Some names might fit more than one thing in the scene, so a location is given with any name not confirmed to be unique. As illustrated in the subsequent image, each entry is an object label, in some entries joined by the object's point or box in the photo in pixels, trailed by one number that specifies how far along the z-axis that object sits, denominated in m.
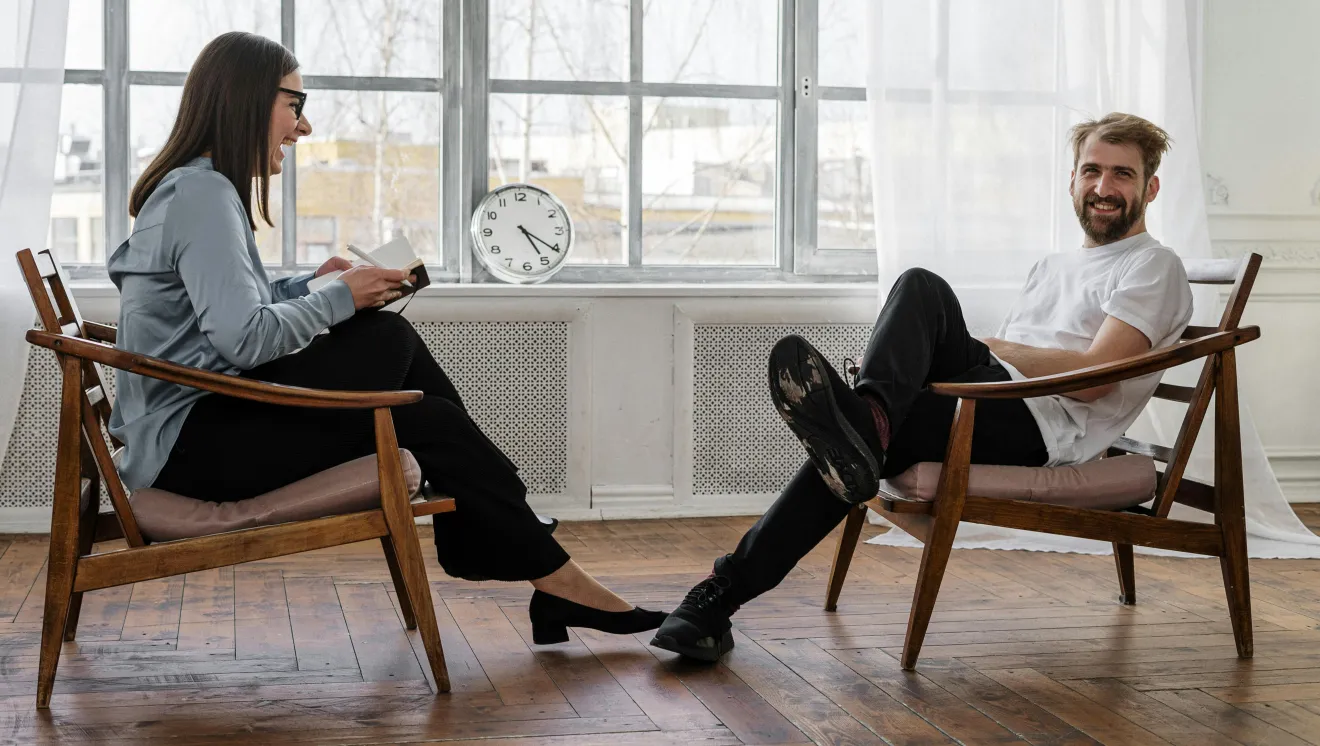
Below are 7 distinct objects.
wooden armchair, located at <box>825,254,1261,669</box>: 2.25
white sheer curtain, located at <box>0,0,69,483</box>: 3.42
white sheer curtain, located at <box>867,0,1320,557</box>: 3.81
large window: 3.81
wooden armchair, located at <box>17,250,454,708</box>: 1.97
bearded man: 2.14
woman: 2.03
